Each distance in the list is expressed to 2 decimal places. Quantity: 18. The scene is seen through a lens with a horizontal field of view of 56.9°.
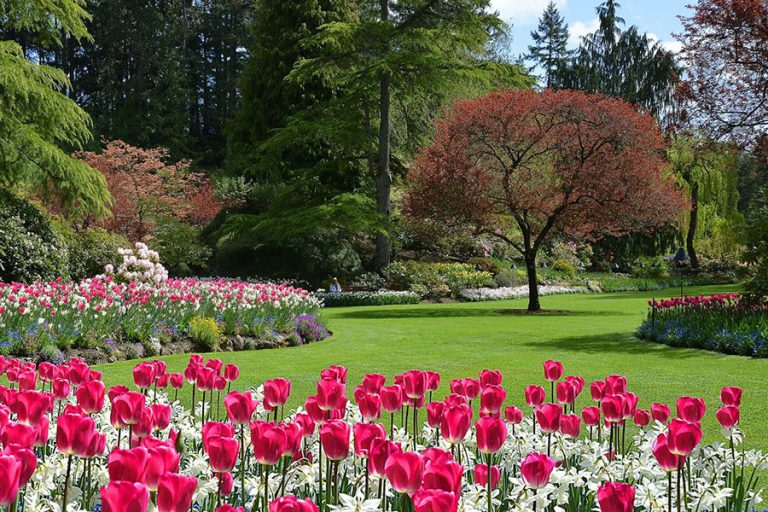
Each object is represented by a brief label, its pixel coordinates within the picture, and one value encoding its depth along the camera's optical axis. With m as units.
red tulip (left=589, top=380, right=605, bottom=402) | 2.97
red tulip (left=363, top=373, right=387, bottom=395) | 2.84
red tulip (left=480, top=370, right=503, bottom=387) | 3.14
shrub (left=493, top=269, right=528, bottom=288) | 25.05
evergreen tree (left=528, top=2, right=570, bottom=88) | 54.66
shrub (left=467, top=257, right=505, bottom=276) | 26.05
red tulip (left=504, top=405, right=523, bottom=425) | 2.74
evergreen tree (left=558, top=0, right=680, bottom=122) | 39.53
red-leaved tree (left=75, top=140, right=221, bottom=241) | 23.58
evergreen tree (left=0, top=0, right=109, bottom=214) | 13.29
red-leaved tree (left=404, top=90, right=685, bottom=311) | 16.45
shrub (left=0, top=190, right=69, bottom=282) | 12.72
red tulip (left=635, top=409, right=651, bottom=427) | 2.78
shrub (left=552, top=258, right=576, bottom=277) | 30.38
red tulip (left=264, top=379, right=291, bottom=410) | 2.62
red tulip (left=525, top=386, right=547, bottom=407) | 2.83
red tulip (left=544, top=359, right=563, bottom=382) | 3.26
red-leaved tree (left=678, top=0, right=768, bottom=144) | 11.16
